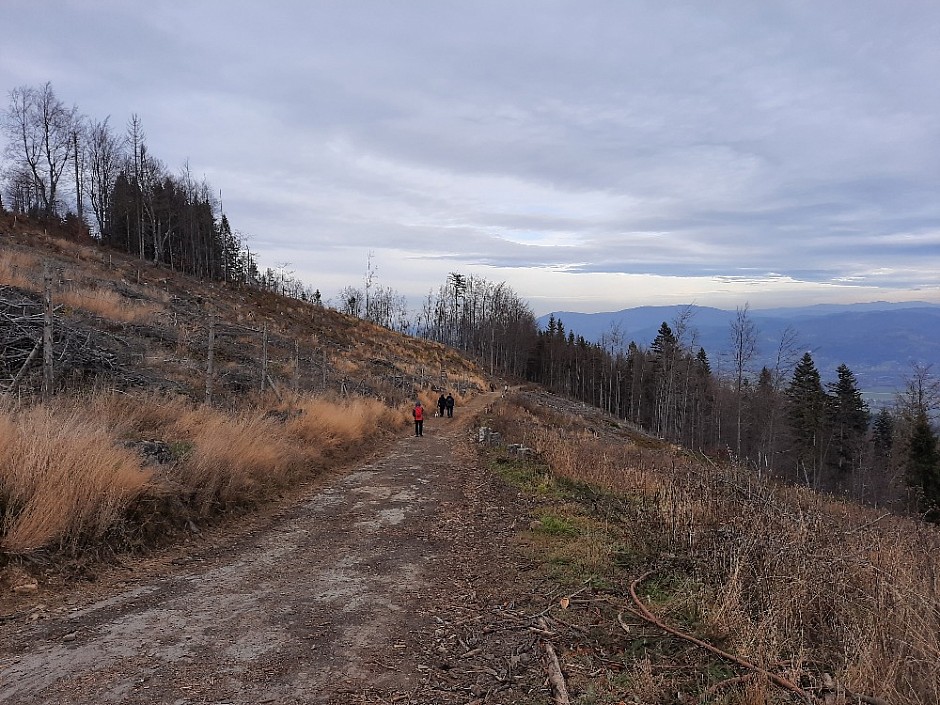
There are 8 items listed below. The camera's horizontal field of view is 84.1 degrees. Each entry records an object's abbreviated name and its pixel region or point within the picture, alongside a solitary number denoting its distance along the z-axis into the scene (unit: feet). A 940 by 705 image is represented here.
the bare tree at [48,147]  147.02
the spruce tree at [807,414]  141.79
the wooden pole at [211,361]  33.73
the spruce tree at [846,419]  147.54
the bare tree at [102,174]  166.20
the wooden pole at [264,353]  44.47
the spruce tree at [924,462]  94.53
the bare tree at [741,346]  149.28
